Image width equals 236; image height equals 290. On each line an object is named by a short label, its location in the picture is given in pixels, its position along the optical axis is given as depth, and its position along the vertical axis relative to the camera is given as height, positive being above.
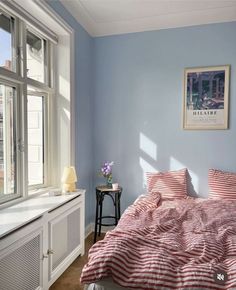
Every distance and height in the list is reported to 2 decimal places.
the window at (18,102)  2.04 +0.29
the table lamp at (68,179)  2.42 -0.47
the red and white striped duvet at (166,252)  1.17 -0.70
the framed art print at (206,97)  2.82 +0.46
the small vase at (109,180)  3.03 -0.59
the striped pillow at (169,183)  2.82 -0.59
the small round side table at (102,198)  2.85 -0.81
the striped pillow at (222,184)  2.66 -0.56
